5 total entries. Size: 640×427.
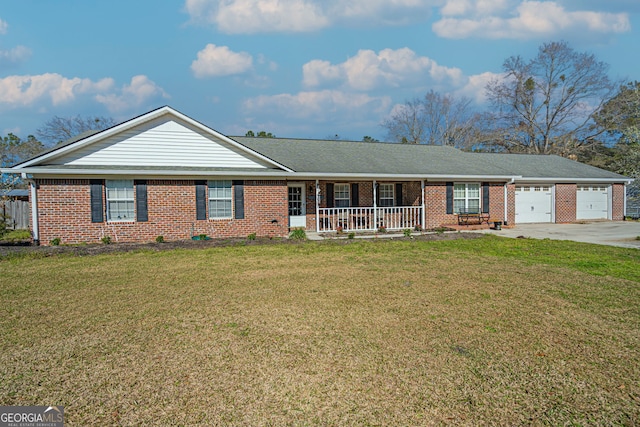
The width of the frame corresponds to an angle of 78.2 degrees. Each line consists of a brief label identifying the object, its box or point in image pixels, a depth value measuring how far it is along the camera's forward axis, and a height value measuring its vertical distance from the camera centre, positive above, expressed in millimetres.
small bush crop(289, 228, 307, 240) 14469 -1349
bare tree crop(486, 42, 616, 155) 39000 +7665
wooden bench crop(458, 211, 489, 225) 18056 -1041
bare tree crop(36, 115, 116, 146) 40688 +7478
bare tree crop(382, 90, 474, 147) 44812 +7441
